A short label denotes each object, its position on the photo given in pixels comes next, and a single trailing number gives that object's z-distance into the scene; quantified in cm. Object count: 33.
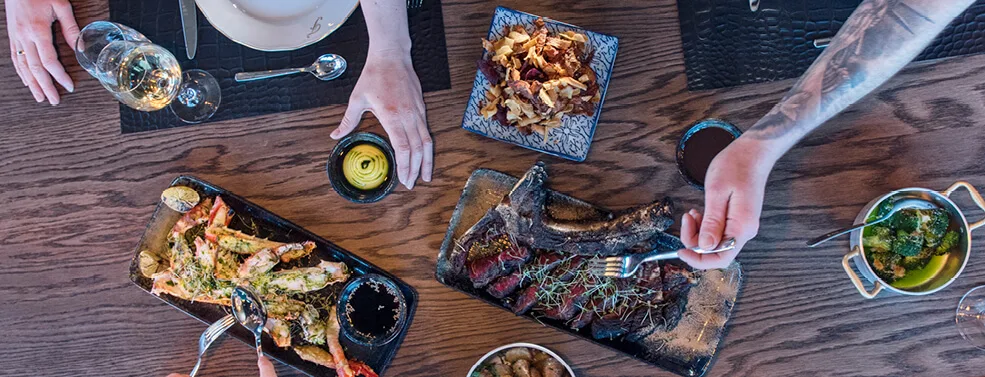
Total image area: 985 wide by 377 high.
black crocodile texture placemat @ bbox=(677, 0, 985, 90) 226
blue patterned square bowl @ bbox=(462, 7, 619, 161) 220
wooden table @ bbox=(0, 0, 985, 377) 227
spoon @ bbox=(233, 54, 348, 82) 228
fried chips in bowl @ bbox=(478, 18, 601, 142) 211
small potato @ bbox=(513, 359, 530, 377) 221
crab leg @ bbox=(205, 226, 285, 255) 222
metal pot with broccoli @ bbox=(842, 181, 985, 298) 209
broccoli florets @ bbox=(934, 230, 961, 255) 210
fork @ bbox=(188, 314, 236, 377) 225
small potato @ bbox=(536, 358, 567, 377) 221
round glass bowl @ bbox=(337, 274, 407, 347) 224
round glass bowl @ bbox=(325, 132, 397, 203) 227
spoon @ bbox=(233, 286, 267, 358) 221
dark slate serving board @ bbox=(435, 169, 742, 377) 222
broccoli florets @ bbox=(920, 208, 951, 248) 210
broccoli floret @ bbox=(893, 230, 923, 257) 209
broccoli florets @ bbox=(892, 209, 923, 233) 211
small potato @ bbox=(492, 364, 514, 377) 221
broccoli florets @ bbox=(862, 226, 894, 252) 214
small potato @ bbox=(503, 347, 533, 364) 225
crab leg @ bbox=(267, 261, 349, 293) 223
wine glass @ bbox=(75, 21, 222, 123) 214
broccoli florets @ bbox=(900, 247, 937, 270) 216
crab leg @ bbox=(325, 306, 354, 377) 224
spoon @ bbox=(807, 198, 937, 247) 209
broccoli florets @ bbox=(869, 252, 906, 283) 215
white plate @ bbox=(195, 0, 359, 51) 212
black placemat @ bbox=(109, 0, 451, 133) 231
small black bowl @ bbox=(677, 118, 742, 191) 224
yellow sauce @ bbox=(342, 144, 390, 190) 229
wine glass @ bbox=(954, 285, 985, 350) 223
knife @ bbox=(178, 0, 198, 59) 230
